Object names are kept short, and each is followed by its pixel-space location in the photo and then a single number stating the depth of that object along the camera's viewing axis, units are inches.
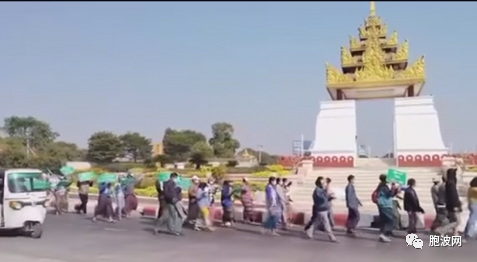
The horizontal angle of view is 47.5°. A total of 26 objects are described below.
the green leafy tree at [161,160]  1521.9
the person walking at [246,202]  583.2
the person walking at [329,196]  462.2
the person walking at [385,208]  434.0
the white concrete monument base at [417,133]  1103.6
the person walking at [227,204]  550.6
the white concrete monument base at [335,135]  1158.8
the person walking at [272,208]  493.7
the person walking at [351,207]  472.2
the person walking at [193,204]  541.3
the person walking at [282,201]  506.6
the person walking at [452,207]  435.8
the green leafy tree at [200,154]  1559.1
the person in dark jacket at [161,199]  513.7
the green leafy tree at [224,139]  1893.5
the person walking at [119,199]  639.8
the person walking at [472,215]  426.9
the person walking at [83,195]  704.4
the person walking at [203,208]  528.1
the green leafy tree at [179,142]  1910.7
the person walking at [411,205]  455.5
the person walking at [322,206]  445.0
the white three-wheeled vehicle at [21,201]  436.1
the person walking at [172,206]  495.8
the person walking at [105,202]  620.4
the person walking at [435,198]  474.1
